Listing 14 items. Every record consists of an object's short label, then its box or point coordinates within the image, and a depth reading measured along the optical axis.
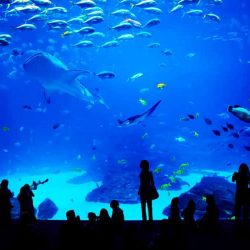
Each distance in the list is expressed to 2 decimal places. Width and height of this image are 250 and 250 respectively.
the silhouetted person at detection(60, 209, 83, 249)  3.79
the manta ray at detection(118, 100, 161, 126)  6.03
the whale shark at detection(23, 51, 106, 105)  11.13
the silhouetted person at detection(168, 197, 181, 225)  4.50
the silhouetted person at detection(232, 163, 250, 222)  4.98
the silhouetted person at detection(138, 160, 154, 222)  5.30
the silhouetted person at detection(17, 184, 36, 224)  5.45
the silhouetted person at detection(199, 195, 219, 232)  4.73
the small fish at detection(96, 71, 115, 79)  10.99
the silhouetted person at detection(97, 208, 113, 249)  3.88
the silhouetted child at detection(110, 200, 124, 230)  4.84
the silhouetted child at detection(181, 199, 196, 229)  4.86
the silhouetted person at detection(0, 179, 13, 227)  5.43
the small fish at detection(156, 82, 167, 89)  13.11
